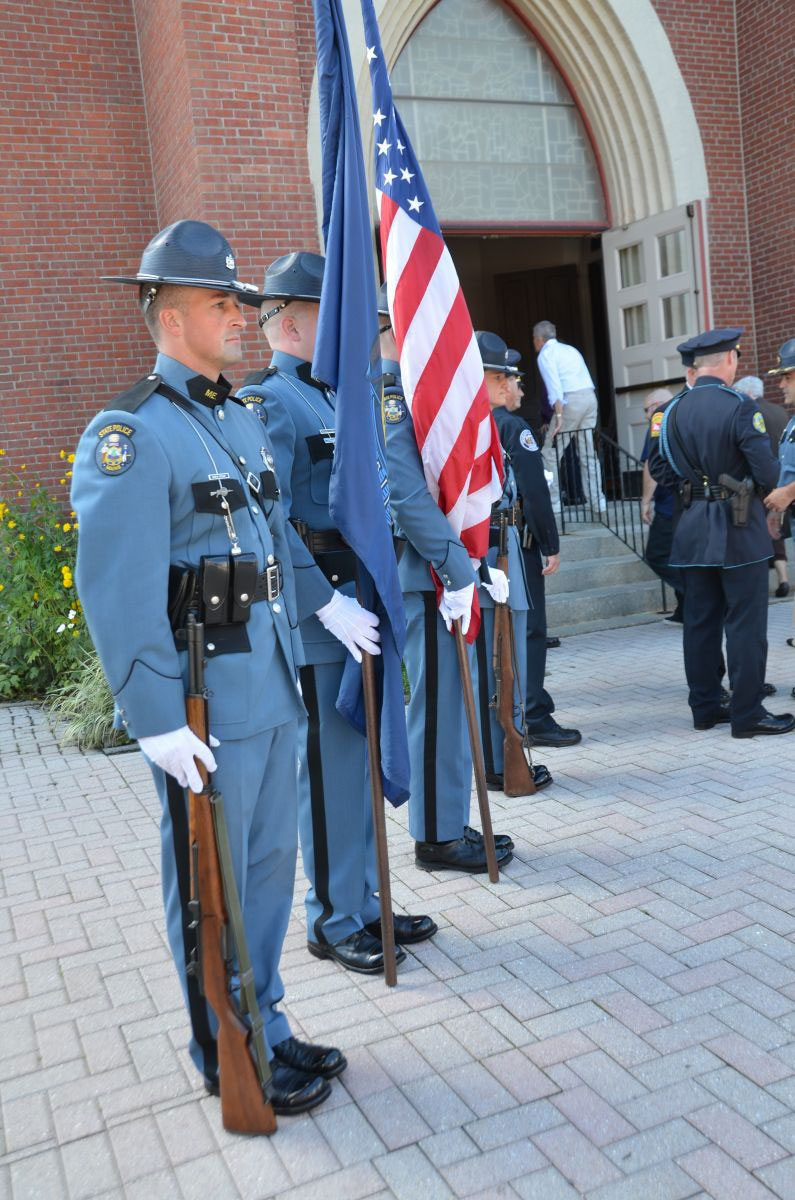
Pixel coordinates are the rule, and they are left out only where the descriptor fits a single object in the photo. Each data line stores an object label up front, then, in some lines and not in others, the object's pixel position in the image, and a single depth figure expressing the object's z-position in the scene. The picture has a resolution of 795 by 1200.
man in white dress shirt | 9.64
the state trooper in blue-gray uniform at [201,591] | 2.24
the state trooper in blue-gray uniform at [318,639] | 3.13
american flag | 3.70
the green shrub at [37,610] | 7.33
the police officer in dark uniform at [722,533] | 5.16
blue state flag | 2.99
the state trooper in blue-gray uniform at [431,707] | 3.72
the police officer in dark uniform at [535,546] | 5.18
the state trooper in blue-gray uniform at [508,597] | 4.42
